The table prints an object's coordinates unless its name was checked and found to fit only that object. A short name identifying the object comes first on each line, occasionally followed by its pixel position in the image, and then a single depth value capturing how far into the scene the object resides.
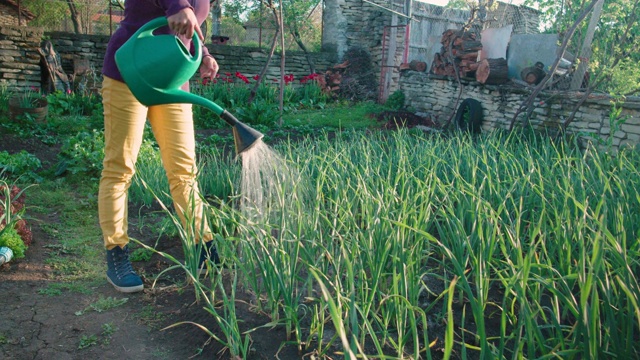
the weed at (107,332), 1.74
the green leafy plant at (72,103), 7.00
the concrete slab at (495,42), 6.84
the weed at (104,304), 1.96
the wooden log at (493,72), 6.41
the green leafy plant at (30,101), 5.96
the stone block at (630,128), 4.72
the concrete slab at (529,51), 6.22
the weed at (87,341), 1.71
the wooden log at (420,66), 8.33
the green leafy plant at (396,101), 8.70
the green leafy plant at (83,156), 3.80
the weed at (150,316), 1.88
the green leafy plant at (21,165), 3.80
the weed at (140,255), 2.47
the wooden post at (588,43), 5.49
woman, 1.98
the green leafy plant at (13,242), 2.25
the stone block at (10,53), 8.20
